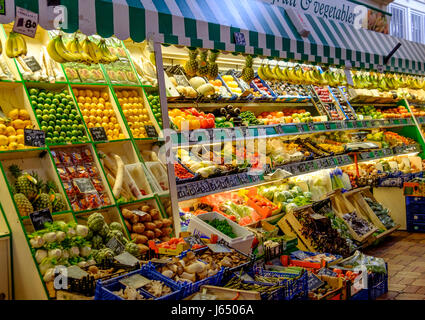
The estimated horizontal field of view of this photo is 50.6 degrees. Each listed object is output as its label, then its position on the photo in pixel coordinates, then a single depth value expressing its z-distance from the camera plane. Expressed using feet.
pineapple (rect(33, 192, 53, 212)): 11.96
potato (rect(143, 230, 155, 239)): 13.44
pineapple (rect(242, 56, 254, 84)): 18.62
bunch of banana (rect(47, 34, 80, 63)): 12.09
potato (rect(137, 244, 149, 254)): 12.54
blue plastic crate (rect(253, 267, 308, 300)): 10.16
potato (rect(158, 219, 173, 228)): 14.10
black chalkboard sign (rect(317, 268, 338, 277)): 12.46
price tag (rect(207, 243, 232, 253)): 11.78
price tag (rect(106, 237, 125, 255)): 11.84
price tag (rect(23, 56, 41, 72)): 13.78
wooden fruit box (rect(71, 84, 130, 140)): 15.10
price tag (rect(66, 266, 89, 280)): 9.43
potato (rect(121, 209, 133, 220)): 13.58
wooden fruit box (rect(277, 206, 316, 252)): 15.78
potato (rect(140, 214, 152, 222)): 13.82
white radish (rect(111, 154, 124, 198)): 13.98
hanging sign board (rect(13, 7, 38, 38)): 10.03
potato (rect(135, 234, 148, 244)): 13.08
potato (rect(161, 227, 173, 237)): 14.06
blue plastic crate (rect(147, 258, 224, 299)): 9.14
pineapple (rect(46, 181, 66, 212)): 12.32
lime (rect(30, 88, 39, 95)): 13.50
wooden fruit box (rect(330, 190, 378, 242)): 19.59
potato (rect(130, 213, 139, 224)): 13.58
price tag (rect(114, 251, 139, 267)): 10.23
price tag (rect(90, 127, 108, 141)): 14.18
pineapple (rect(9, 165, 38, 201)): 11.96
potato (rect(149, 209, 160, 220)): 14.21
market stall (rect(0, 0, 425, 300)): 10.96
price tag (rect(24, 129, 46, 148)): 11.96
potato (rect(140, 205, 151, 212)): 14.23
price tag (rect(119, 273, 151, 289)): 9.10
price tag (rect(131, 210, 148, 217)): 13.67
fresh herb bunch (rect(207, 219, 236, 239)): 14.18
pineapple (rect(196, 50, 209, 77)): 16.87
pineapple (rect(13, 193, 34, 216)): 11.41
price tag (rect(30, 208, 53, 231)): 11.23
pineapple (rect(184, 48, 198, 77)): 16.62
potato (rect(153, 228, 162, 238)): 13.74
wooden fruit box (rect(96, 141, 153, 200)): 14.94
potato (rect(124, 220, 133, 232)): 13.49
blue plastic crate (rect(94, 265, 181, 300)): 8.69
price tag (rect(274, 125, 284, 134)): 20.98
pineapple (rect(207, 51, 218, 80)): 17.17
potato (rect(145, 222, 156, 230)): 13.67
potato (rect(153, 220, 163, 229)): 13.90
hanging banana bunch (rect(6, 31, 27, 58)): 11.30
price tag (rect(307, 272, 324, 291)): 11.62
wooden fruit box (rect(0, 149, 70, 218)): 12.63
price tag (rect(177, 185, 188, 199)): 14.82
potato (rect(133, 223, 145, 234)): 13.37
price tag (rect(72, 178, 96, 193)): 13.33
